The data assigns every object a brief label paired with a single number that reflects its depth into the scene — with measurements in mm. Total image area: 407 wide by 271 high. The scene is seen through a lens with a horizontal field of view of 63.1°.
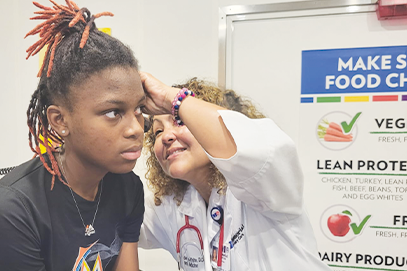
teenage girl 701
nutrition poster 1564
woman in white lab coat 778
